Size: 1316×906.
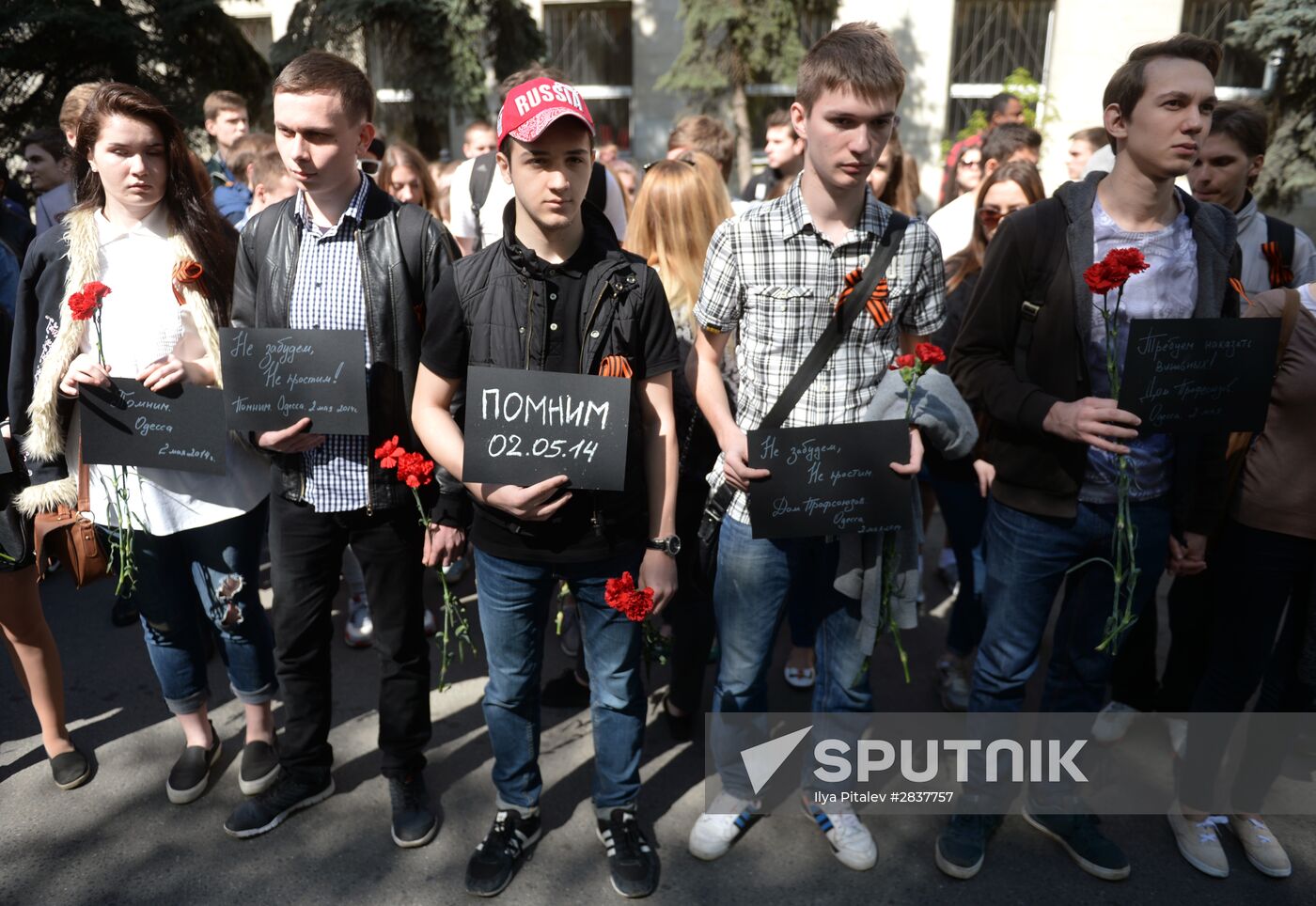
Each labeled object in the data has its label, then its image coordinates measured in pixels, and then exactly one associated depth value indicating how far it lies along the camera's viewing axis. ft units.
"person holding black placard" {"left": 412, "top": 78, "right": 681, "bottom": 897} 7.20
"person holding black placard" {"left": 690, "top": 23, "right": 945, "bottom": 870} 7.61
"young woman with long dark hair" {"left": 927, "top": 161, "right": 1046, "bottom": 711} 11.93
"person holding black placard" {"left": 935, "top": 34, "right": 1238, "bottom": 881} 7.57
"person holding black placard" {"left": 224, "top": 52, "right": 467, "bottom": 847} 8.09
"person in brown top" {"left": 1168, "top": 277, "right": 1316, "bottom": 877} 8.39
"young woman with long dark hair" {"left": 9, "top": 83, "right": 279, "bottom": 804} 8.56
